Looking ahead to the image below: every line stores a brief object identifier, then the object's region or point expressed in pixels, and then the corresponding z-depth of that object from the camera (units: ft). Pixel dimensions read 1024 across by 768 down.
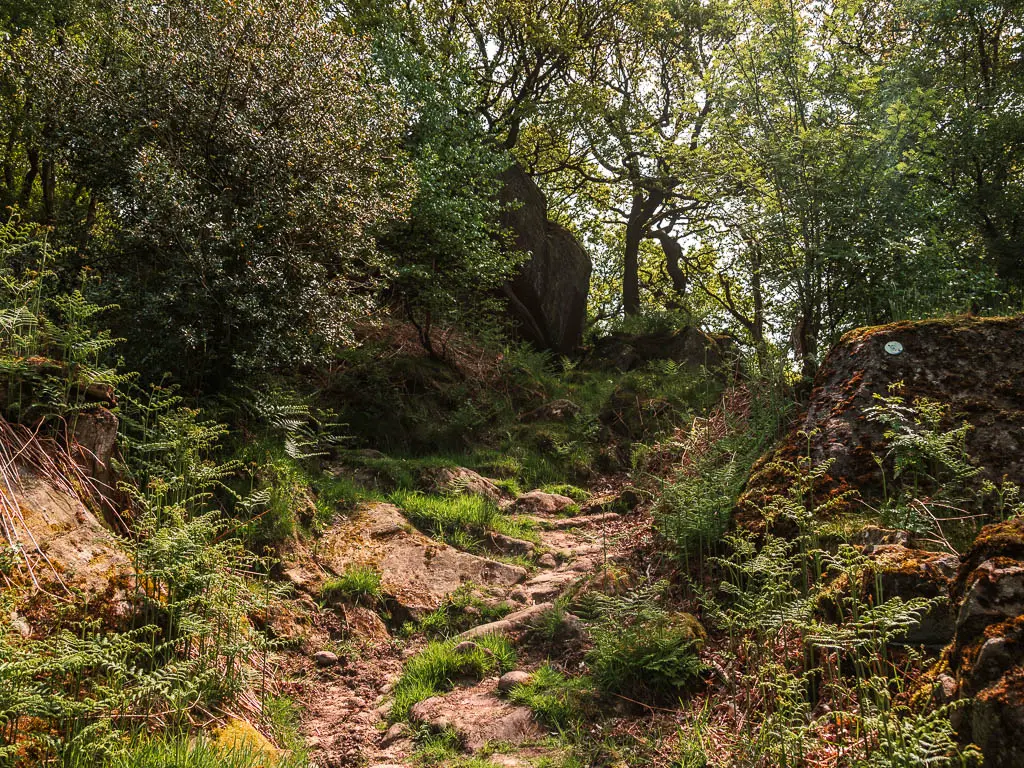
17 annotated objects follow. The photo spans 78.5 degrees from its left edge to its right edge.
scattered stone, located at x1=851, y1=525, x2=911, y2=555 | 12.75
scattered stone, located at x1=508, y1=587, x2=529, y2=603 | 20.80
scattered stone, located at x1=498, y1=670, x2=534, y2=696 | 15.39
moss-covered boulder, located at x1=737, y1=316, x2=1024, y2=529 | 14.66
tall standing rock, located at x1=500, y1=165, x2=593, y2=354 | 53.01
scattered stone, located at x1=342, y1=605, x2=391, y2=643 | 18.85
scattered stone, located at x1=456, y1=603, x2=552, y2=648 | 18.29
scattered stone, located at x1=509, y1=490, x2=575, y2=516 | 30.17
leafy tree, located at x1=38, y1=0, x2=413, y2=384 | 20.95
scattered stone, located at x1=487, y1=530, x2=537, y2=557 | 24.90
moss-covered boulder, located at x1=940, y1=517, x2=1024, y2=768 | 7.43
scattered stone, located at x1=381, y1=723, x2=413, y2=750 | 14.10
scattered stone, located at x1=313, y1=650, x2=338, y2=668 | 17.19
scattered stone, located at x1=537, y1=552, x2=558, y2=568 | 24.03
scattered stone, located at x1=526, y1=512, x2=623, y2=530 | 28.32
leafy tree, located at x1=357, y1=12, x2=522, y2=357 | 37.50
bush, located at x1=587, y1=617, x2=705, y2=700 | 13.65
